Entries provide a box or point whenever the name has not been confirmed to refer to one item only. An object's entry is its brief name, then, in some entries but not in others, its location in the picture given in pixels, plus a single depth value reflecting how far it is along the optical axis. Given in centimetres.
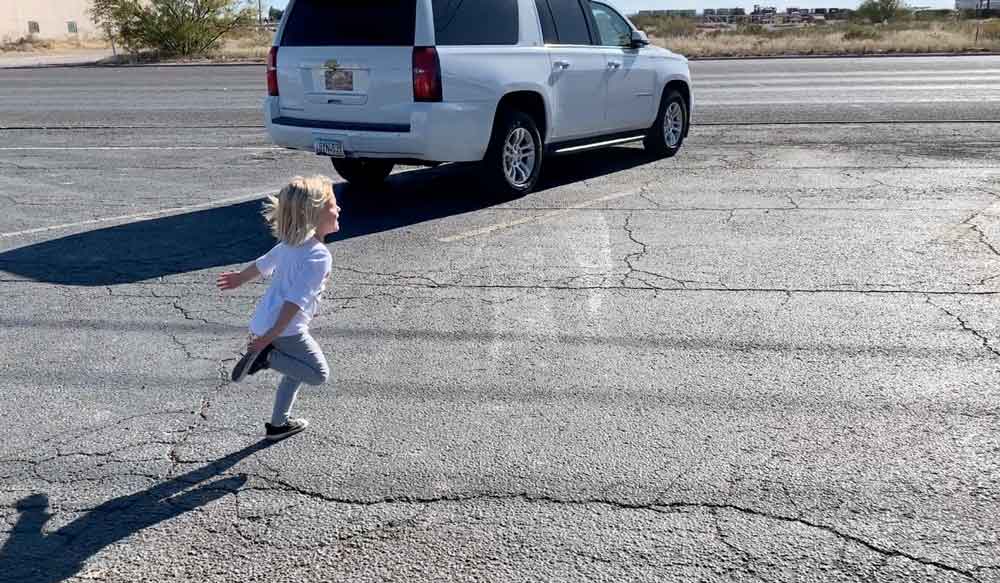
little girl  431
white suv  906
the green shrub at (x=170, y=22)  3750
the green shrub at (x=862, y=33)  4330
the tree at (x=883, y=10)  6850
